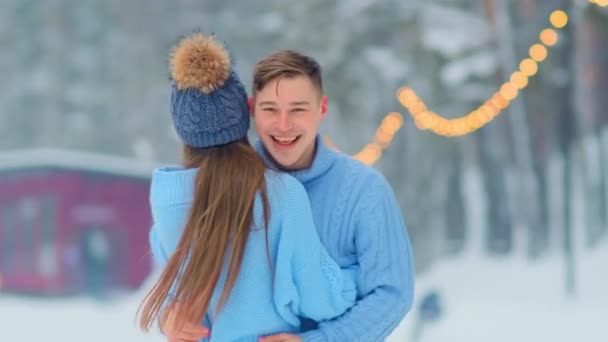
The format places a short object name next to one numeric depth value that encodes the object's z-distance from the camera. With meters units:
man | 3.10
